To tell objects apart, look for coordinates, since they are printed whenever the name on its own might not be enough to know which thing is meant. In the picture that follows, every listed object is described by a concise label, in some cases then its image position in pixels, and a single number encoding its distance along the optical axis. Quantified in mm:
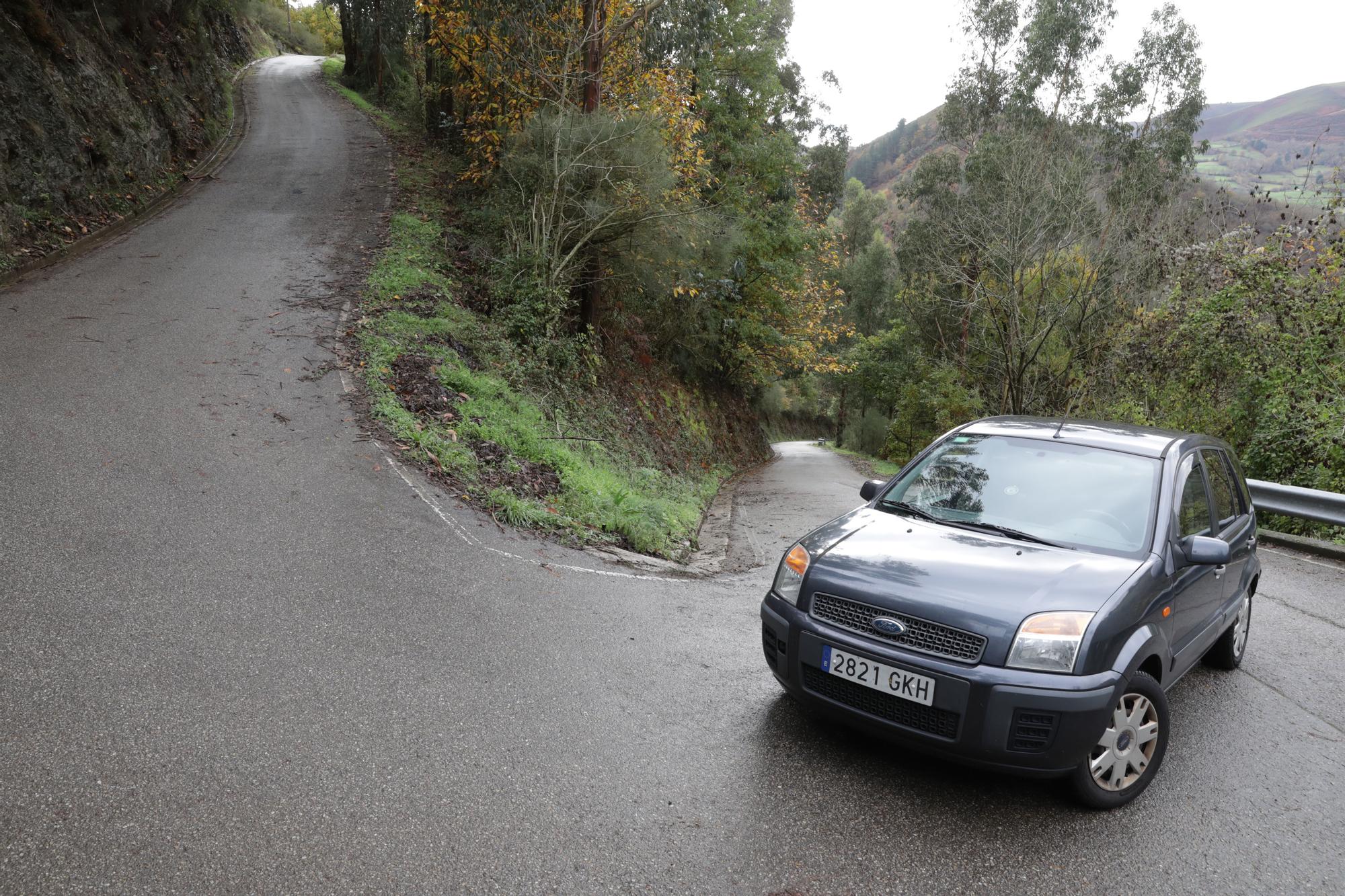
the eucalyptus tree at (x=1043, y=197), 16703
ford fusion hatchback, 3281
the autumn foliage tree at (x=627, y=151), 13117
